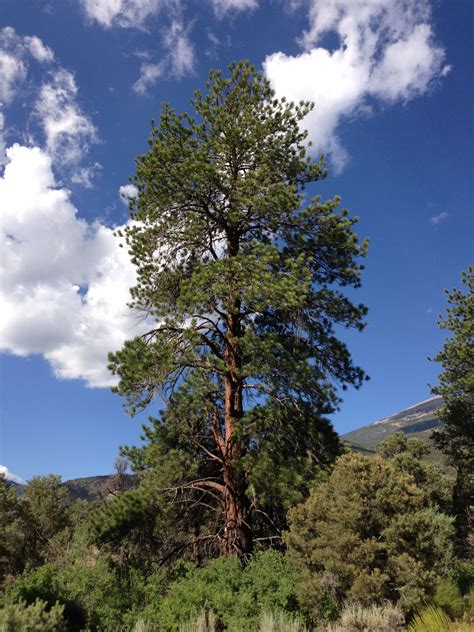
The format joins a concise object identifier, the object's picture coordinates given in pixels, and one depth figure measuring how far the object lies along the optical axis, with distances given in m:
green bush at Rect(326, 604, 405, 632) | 6.63
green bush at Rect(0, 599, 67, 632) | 6.31
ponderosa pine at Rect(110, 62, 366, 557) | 11.45
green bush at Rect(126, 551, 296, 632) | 7.69
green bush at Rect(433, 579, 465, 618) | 8.47
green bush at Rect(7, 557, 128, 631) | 8.44
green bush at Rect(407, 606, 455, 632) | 6.67
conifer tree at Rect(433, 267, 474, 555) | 21.38
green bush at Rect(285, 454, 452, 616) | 7.53
